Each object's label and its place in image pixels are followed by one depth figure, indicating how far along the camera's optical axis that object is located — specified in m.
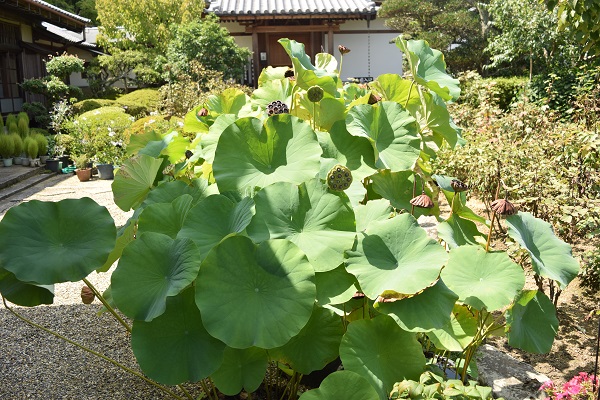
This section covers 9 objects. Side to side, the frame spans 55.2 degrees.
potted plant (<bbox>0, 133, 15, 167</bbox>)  8.97
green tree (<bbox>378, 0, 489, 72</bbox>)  14.41
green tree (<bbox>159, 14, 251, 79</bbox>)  13.10
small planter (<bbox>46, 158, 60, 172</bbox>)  9.00
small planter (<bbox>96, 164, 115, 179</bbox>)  8.43
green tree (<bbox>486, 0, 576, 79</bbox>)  10.84
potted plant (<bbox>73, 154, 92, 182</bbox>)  8.21
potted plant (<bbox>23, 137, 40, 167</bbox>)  9.10
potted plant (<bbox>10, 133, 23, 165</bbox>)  9.10
